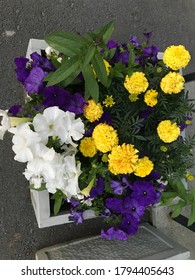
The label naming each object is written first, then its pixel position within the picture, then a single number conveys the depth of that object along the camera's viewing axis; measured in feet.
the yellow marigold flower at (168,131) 2.64
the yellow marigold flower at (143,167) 2.65
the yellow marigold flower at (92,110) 2.73
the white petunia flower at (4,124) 2.53
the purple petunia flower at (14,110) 2.87
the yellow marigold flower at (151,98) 2.74
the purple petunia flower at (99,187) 2.98
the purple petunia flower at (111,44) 3.16
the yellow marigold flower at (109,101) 2.87
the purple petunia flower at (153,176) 3.02
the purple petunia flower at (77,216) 3.43
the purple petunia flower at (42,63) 2.84
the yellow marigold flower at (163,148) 2.91
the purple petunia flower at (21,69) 2.80
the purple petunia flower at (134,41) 3.48
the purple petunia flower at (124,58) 3.09
